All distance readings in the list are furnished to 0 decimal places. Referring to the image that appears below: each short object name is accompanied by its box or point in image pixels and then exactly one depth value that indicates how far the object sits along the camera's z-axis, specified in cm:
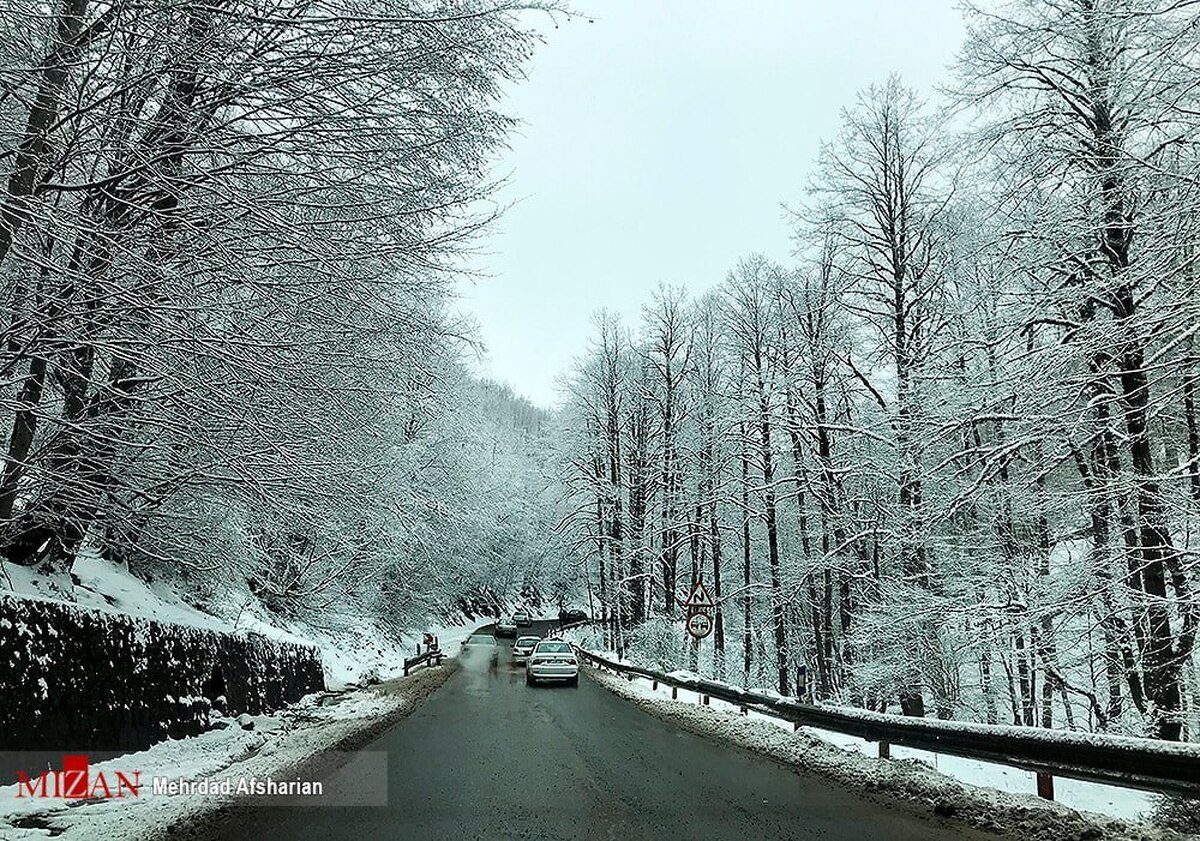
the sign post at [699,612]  1925
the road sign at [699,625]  1966
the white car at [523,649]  3963
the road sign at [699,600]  1917
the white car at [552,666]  2470
